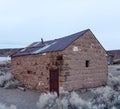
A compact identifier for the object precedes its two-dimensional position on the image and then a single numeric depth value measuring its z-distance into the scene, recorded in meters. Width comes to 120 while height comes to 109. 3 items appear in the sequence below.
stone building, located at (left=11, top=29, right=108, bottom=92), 7.07
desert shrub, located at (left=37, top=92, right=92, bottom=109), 4.82
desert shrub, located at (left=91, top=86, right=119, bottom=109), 4.99
